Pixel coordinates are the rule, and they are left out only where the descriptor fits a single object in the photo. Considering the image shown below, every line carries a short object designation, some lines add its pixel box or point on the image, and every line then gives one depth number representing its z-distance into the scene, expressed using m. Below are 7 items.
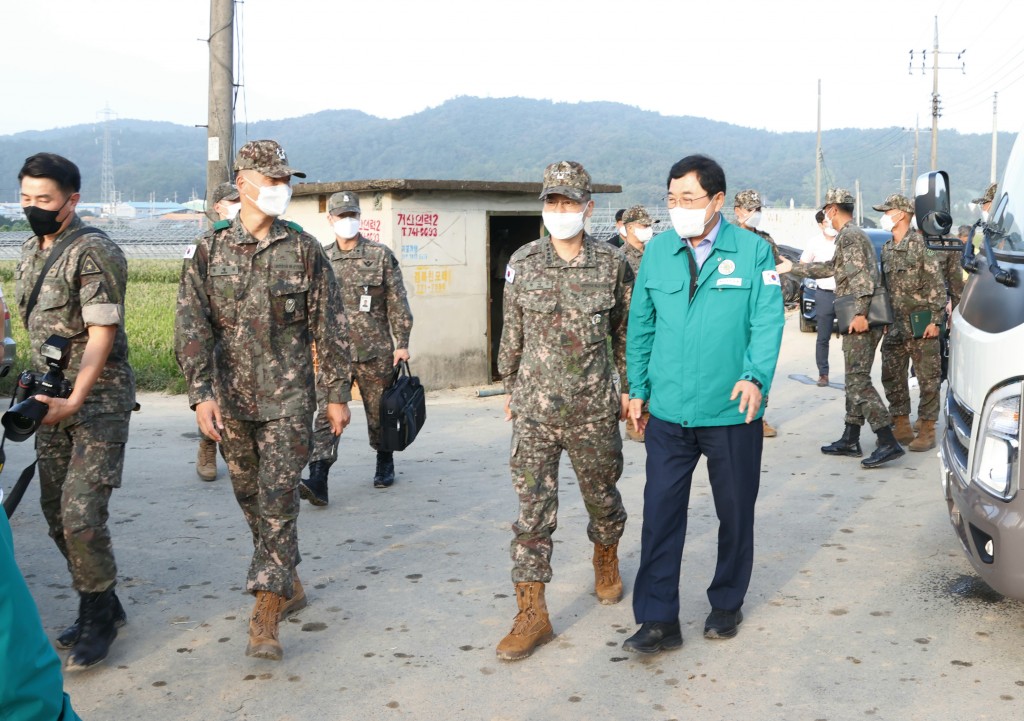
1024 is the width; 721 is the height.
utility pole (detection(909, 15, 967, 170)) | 53.42
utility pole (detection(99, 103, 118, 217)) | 146.18
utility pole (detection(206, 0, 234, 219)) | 10.52
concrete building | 11.55
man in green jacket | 4.39
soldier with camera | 4.34
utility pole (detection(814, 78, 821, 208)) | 59.97
